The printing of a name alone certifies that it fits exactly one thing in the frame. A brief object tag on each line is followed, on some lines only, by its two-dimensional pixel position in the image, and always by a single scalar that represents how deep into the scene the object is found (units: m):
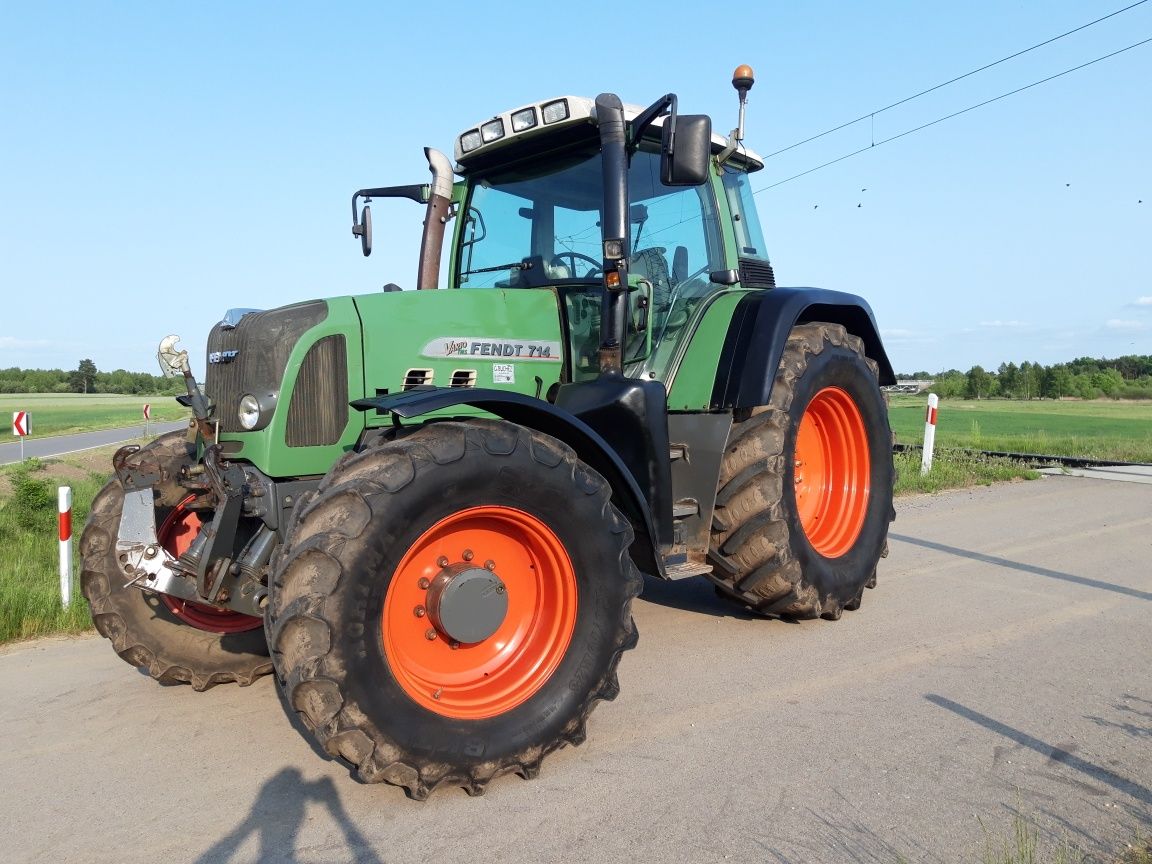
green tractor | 2.99
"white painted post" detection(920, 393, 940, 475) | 11.05
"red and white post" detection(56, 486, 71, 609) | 5.53
